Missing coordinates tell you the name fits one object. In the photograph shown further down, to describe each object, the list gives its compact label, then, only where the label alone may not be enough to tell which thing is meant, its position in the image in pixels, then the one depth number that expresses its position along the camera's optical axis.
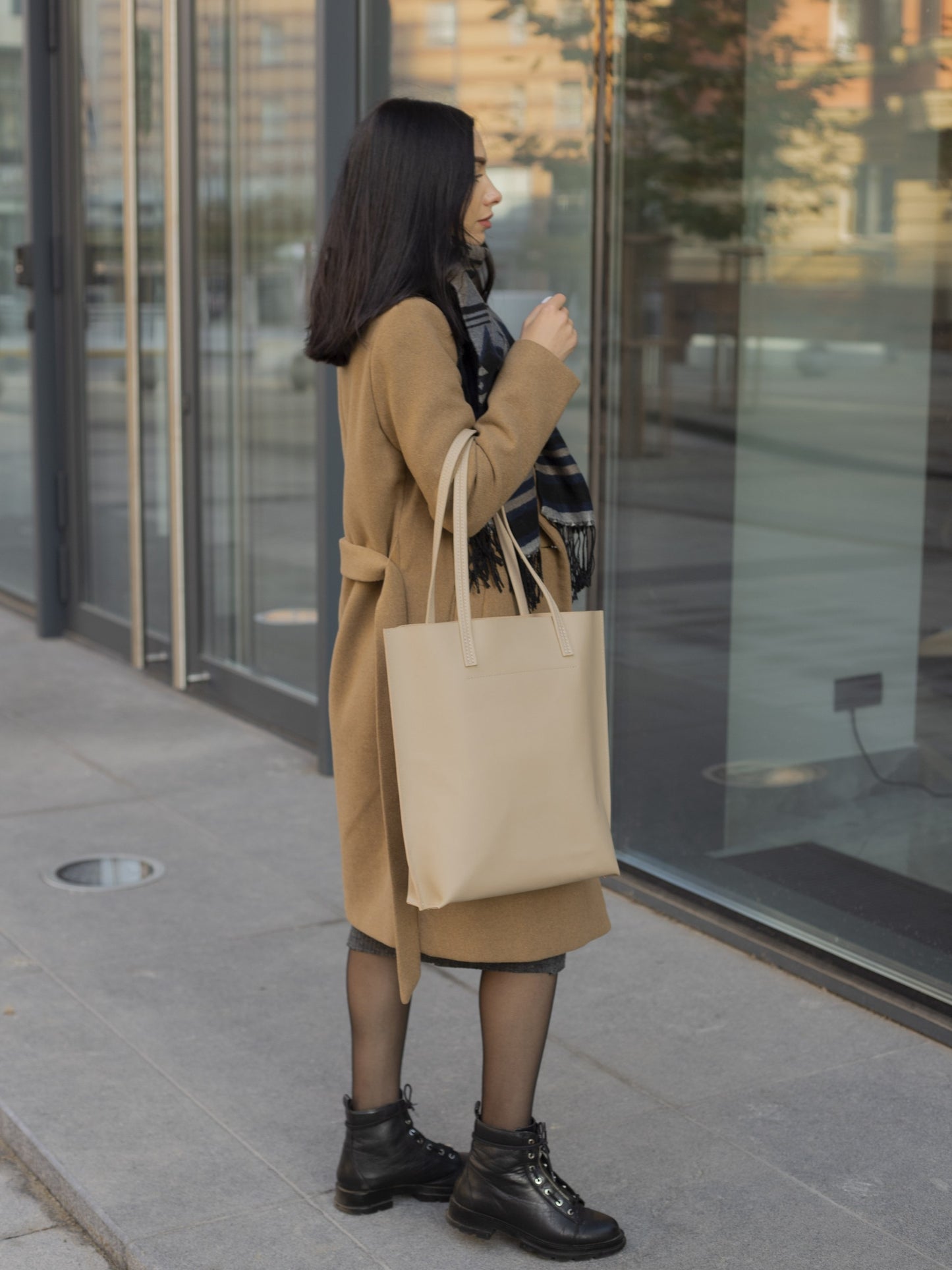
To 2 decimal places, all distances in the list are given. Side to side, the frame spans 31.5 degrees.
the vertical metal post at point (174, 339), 6.23
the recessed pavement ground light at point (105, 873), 4.71
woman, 2.54
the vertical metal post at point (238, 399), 6.22
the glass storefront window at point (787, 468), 3.81
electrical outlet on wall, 4.07
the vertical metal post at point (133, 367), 6.66
